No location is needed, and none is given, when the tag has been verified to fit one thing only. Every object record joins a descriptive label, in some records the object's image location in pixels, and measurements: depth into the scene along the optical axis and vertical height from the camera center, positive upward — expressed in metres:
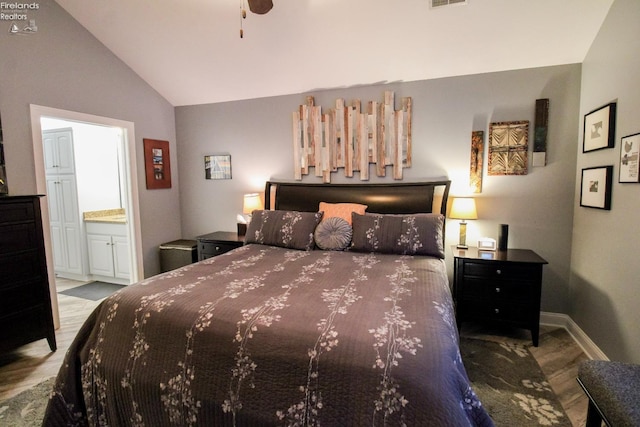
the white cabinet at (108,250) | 4.04 -0.77
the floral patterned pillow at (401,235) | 2.54 -0.39
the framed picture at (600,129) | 2.17 +0.42
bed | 1.11 -0.66
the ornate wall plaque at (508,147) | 2.83 +0.36
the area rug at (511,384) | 1.75 -1.28
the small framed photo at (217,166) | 3.95 +0.30
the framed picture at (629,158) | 1.88 +0.17
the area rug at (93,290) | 3.81 -1.26
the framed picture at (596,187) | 2.19 -0.01
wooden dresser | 2.25 -0.63
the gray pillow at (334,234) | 2.75 -0.40
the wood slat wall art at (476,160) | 2.95 +0.26
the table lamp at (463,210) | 2.82 -0.21
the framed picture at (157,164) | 3.76 +0.34
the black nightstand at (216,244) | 3.39 -0.59
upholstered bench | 1.09 -0.77
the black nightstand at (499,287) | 2.51 -0.83
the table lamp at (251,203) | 3.59 -0.15
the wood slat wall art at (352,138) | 3.17 +0.54
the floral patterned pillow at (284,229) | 2.84 -0.37
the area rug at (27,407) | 1.77 -1.29
